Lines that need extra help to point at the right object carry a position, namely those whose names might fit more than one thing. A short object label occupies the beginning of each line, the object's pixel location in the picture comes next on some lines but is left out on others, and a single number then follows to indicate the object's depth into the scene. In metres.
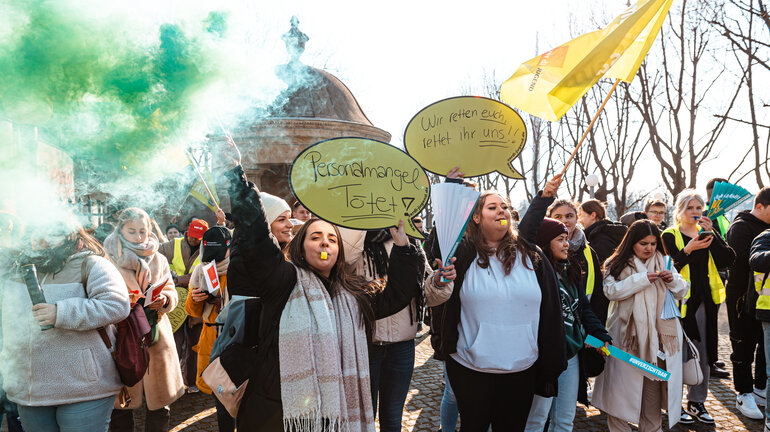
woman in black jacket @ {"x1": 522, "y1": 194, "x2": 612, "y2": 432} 3.30
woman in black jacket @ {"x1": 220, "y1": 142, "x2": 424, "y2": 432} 2.21
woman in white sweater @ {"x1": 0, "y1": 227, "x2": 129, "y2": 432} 2.50
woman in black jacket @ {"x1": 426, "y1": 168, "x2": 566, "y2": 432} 2.86
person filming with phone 4.55
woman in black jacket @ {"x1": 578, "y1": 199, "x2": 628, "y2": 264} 5.14
